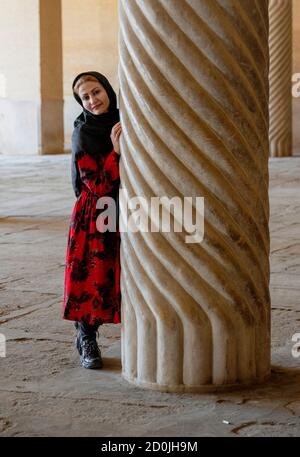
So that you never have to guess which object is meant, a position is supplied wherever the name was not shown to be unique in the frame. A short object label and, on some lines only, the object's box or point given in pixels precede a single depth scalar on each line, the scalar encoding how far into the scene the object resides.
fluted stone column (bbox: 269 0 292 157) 17.91
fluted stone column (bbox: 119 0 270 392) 4.19
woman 4.78
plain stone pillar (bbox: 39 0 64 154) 18.80
